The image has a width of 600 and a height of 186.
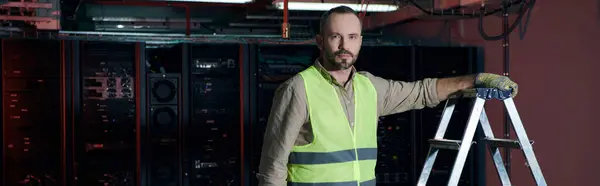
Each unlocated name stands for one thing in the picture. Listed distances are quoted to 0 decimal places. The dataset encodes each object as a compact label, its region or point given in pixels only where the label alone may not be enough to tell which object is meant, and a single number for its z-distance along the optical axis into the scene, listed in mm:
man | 2893
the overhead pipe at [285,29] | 4895
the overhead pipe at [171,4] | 7332
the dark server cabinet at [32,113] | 6426
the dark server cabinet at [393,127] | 7062
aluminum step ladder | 3141
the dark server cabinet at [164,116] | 6715
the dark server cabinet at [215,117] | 6801
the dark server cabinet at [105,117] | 6574
